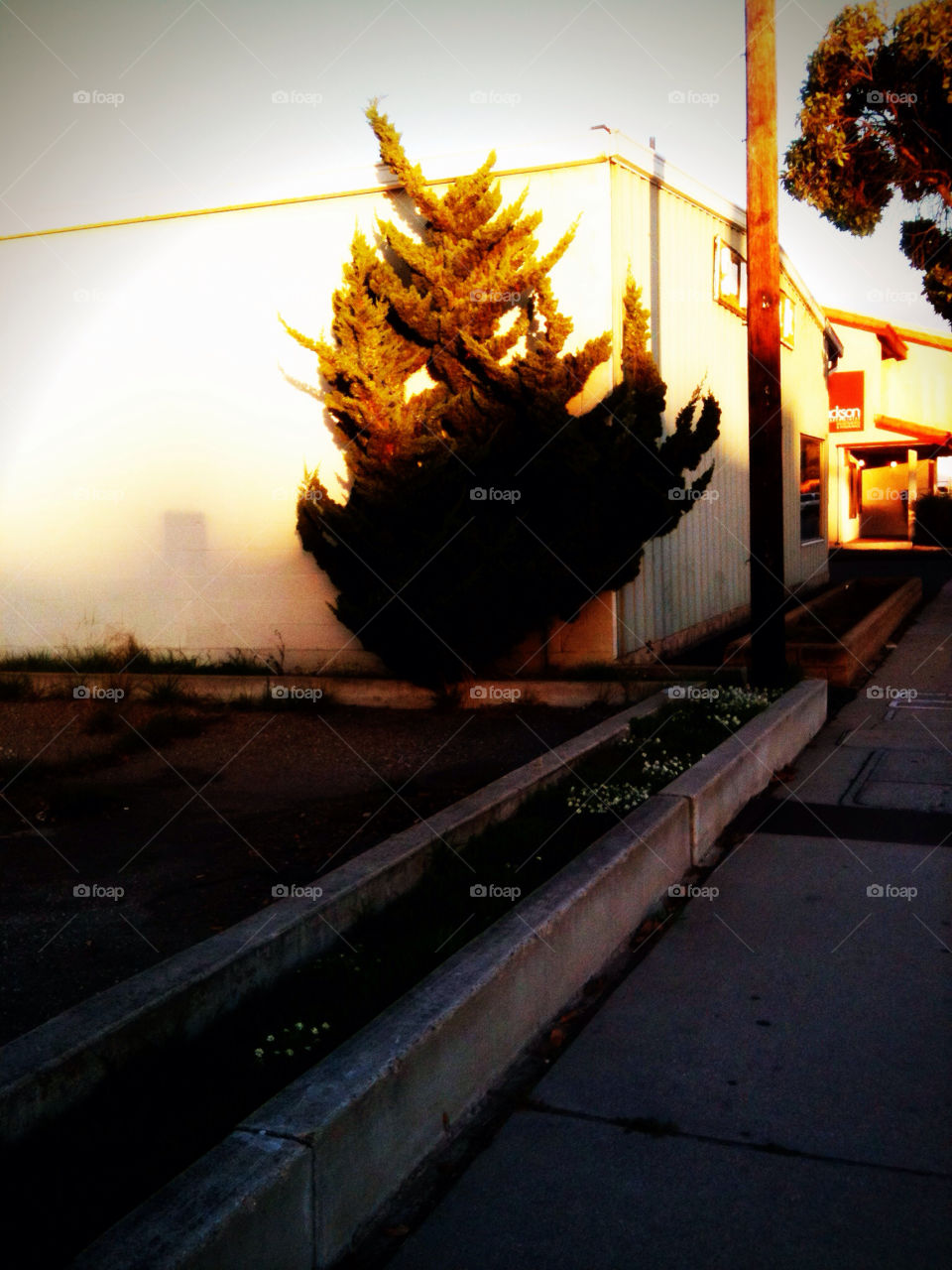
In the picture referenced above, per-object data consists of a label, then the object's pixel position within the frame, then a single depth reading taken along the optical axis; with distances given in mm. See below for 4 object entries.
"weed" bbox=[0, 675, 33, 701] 10617
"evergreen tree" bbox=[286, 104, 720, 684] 8812
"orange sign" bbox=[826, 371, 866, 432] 29562
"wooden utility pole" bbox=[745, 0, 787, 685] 8609
